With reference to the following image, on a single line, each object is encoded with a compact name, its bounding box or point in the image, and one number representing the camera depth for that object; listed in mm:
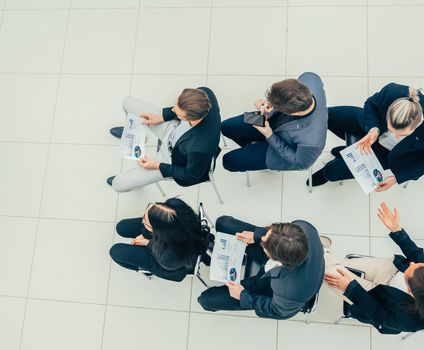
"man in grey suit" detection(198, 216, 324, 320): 1927
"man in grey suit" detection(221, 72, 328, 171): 2232
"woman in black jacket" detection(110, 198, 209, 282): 2207
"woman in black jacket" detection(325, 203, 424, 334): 1935
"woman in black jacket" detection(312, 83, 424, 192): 2199
